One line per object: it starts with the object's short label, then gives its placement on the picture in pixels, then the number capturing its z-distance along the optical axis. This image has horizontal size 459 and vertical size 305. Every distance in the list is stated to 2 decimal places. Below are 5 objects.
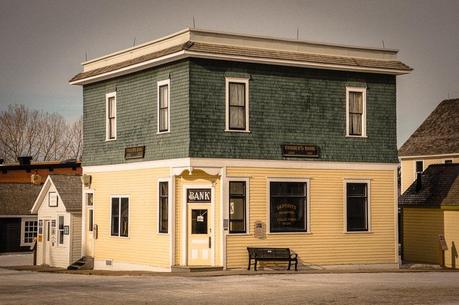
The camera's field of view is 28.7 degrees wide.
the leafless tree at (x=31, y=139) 92.19
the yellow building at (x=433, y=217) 40.31
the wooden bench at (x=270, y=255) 34.31
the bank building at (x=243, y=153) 34.38
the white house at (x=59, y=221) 43.25
